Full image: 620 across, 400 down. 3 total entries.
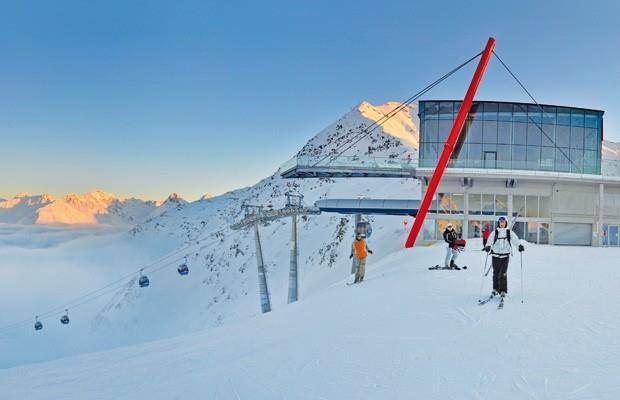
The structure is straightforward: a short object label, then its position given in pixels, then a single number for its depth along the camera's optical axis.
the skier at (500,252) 9.91
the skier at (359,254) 15.32
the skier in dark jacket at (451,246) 15.51
